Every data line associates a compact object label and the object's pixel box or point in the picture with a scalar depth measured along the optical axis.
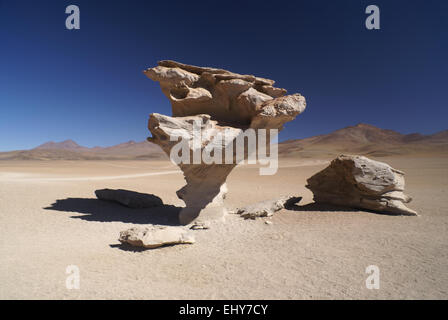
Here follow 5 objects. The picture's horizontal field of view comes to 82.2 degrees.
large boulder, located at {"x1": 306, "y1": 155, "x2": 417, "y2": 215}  9.01
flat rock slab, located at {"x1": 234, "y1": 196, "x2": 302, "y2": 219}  9.13
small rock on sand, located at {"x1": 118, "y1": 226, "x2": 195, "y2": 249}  5.87
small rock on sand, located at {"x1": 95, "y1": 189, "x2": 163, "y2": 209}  10.55
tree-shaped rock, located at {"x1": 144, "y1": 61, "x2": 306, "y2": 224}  8.30
